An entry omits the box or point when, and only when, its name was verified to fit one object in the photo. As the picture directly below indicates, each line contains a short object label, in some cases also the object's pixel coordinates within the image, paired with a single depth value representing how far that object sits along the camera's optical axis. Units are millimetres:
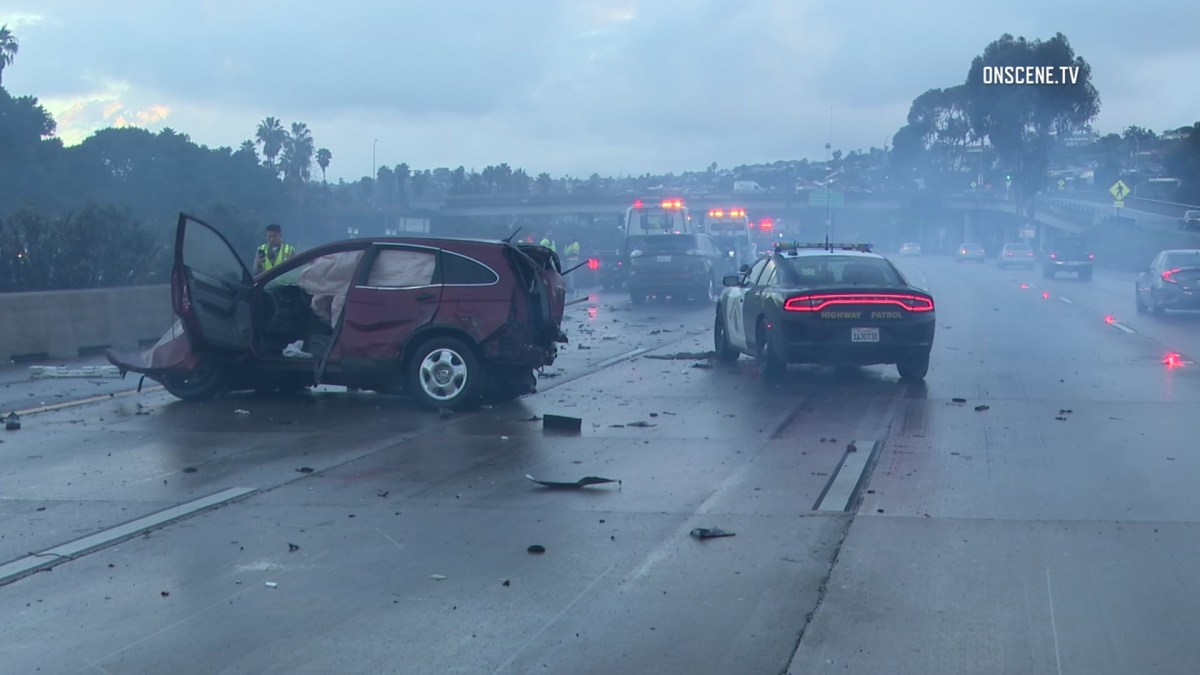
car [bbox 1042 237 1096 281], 53469
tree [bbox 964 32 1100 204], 101188
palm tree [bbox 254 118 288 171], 89625
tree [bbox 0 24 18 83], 67950
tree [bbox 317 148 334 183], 91375
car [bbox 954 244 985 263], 80775
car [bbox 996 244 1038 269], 68125
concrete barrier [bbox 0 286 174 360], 19797
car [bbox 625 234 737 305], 35125
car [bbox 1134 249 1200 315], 28312
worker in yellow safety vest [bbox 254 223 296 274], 18641
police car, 15164
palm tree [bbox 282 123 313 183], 89125
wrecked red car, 13516
